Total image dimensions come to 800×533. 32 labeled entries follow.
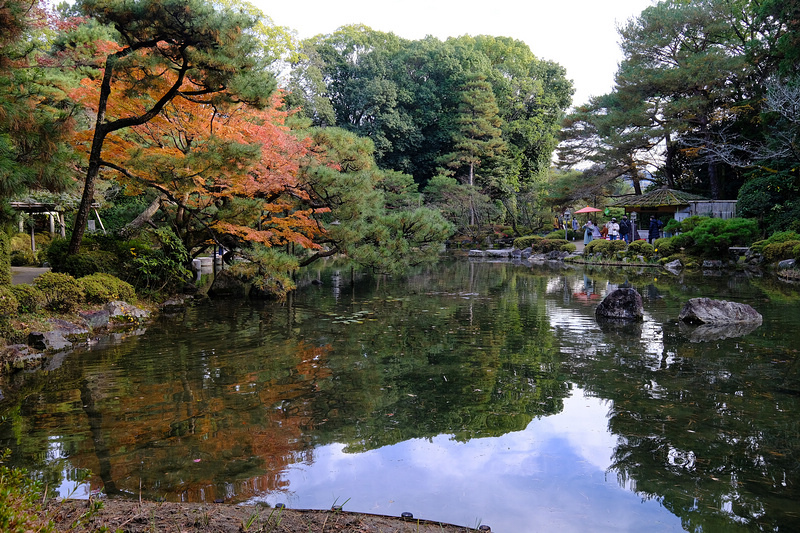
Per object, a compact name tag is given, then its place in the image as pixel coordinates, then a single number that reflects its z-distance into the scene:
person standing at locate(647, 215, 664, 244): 22.89
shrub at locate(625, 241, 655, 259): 21.08
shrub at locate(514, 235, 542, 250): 27.36
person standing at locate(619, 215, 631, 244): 24.73
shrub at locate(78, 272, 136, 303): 8.16
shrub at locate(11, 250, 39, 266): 15.51
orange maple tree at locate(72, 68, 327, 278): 8.59
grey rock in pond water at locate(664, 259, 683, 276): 18.75
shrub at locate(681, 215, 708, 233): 21.12
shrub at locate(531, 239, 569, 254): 25.22
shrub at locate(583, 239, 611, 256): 22.27
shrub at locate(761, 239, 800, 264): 16.38
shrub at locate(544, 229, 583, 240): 27.53
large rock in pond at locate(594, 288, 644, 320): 8.90
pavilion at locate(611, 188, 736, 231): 22.53
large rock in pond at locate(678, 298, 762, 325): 8.46
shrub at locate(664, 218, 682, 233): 22.09
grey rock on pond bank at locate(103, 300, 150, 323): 8.30
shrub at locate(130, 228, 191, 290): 9.93
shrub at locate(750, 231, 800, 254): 16.96
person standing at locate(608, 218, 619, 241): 24.12
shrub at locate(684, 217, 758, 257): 18.91
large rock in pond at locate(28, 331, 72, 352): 6.52
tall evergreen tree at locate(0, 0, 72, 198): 6.46
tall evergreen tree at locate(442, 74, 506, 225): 32.94
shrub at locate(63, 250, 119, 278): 8.79
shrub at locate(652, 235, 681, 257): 20.23
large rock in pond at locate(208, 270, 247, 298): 12.07
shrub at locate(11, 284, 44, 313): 6.86
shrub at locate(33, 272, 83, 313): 7.46
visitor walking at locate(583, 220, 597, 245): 26.72
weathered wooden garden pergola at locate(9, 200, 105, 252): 14.33
